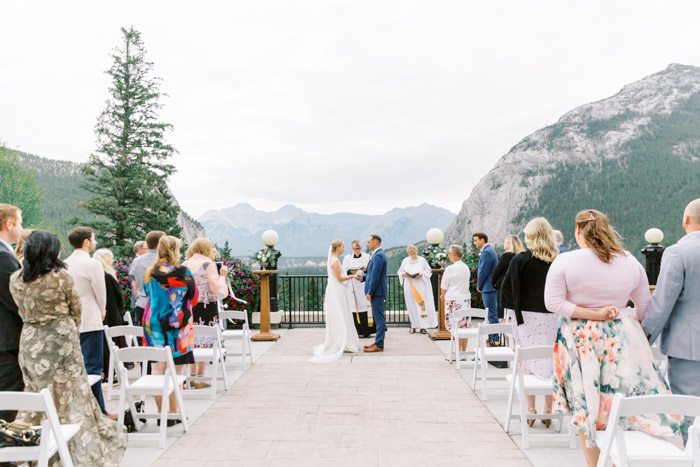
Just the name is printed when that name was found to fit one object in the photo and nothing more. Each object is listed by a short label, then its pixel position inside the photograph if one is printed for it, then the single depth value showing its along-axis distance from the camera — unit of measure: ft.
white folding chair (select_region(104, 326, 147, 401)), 17.85
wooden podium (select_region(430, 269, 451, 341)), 32.42
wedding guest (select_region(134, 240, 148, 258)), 24.40
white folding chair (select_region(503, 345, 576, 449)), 13.38
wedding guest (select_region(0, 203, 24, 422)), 11.38
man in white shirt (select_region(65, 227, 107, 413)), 14.96
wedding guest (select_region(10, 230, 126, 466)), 11.02
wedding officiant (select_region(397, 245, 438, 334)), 34.88
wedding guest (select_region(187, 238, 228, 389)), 20.43
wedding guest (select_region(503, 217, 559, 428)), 16.38
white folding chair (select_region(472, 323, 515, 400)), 18.06
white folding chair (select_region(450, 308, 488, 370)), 22.79
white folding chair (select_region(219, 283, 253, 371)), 23.59
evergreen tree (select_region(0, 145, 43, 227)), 160.21
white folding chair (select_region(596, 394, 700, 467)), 7.87
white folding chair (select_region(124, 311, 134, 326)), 23.64
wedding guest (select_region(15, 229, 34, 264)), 14.24
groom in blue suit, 28.19
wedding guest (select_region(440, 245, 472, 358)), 26.78
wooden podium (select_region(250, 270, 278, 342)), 32.55
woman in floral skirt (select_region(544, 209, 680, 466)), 9.65
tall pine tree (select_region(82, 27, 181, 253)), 108.99
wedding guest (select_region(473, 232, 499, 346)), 24.82
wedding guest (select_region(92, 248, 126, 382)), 18.51
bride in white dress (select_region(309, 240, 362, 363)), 27.02
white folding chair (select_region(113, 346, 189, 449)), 13.93
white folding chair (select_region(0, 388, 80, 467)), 8.74
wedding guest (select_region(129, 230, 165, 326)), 21.72
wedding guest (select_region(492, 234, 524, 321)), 21.68
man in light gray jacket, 10.34
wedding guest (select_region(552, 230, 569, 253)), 21.88
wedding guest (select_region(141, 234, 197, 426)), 15.79
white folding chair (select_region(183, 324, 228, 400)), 18.98
